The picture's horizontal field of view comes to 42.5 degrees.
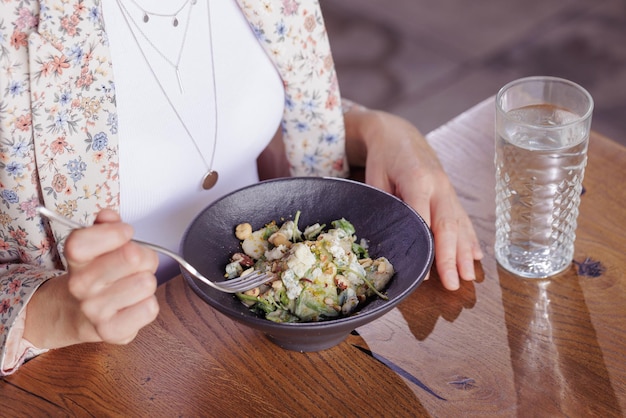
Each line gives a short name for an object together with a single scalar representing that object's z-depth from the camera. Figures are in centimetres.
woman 105
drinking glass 110
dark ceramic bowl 96
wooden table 100
